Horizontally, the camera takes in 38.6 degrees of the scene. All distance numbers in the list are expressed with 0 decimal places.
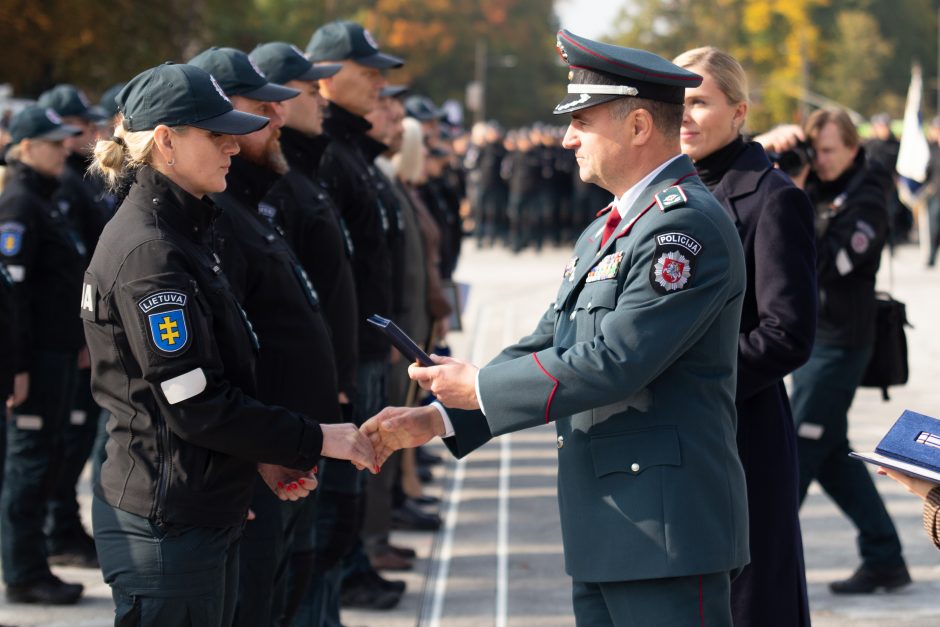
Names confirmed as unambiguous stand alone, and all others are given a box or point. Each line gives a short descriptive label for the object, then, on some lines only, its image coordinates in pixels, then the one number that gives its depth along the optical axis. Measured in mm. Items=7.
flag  17203
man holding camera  6086
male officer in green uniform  3098
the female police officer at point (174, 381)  3367
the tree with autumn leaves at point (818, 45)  67812
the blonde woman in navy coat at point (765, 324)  4129
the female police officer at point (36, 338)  6082
